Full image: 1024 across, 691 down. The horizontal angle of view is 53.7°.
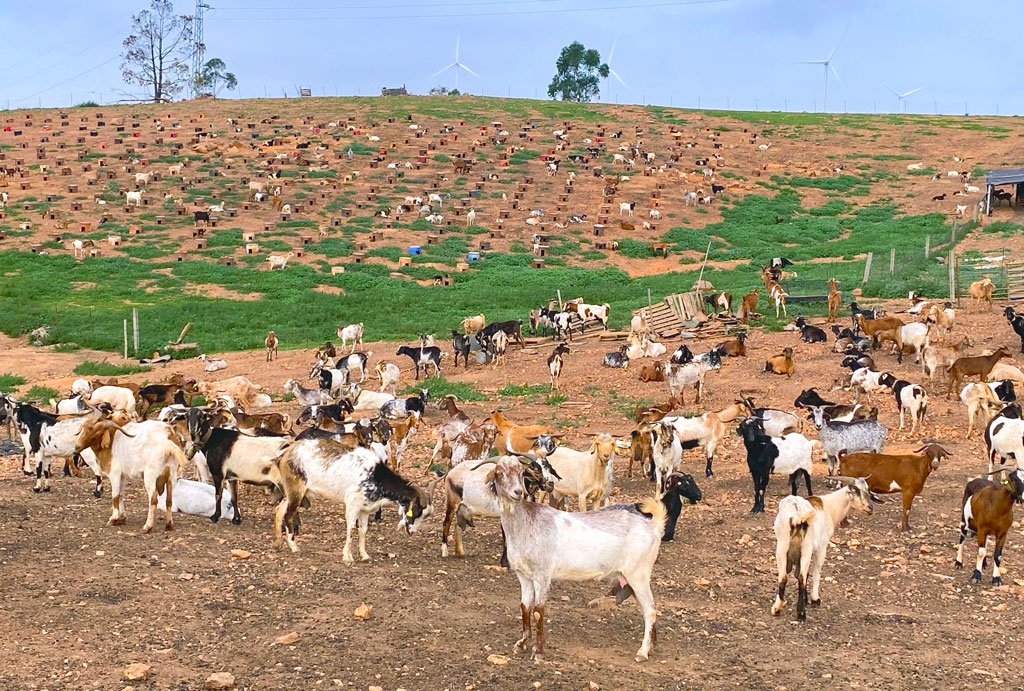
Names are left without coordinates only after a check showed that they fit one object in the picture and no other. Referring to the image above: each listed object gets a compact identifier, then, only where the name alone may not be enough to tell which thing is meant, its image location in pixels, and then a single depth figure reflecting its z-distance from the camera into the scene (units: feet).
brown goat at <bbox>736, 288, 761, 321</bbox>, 101.60
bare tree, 349.61
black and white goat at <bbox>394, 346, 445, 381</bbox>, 86.07
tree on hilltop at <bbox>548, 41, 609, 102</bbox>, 396.78
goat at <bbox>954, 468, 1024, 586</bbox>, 36.22
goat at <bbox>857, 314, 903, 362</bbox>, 83.87
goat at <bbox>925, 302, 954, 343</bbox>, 85.46
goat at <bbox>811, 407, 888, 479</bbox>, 51.19
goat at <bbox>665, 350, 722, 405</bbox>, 71.46
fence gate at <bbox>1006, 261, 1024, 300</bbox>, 101.47
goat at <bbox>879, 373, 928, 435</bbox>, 60.03
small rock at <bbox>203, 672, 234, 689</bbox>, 26.13
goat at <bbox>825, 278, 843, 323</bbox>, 100.63
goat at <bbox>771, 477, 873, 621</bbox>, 32.83
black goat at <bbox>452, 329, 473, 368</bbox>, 90.99
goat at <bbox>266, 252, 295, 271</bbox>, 152.87
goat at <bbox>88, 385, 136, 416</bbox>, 66.85
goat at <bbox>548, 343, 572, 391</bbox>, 77.71
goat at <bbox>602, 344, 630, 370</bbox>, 85.30
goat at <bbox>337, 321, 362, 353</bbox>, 99.76
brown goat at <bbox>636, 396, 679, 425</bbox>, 61.52
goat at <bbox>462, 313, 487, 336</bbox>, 106.42
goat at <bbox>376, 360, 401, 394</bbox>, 79.15
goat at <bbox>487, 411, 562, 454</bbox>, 50.52
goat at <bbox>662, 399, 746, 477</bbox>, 52.95
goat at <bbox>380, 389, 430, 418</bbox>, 67.05
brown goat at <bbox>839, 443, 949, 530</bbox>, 42.98
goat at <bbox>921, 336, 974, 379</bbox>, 72.38
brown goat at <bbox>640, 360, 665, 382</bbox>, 78.95
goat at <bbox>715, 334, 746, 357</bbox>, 86.02
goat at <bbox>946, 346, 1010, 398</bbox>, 69.51
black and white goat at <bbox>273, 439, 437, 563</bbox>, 38.65
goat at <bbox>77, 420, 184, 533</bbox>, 40.09
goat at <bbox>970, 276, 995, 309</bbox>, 96.78
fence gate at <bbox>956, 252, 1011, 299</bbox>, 102.73
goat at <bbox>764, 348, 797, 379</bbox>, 78.02
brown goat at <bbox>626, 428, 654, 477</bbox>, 51.21
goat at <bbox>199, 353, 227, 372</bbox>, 91.76
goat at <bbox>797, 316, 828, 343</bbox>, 89.35
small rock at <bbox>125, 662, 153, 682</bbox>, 26.37
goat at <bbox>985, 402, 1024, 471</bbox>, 48.42
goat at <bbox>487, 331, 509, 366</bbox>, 90.82
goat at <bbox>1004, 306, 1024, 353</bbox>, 80.12
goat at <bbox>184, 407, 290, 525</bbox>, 41.32
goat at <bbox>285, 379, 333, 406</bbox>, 73.31
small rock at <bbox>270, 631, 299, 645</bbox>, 29.22
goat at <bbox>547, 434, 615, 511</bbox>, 42.83
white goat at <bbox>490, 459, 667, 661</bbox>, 29.84
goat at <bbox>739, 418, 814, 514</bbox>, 46.16
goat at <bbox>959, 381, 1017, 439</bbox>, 59.11
